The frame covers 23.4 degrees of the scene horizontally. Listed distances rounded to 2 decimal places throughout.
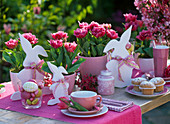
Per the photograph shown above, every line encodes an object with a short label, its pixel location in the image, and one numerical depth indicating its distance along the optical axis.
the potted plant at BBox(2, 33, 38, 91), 1.61
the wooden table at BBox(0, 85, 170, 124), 1.37
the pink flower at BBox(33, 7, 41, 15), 2.68
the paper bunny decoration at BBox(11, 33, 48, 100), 1.57
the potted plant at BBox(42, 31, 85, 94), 1.56
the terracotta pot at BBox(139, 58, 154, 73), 1.90
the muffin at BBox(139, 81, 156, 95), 1.56
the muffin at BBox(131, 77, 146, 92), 1.61
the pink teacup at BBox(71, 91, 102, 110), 1.37
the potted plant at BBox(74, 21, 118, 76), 1.68
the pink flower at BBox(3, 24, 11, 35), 2.57
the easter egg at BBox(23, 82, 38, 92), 1.45
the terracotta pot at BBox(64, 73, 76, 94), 1.57
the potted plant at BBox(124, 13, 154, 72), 1.90
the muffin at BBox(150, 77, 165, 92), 1.60
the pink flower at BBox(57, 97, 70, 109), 1.41
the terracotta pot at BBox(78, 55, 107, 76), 1.69
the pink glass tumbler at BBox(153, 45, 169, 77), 1.76
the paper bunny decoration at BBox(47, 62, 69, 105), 1.50
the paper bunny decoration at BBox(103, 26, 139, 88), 1.70
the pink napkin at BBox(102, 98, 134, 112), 1.41
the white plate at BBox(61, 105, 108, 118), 1.35
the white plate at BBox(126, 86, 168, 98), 1.55
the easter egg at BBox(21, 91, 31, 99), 1.45
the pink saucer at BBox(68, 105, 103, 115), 1.36
